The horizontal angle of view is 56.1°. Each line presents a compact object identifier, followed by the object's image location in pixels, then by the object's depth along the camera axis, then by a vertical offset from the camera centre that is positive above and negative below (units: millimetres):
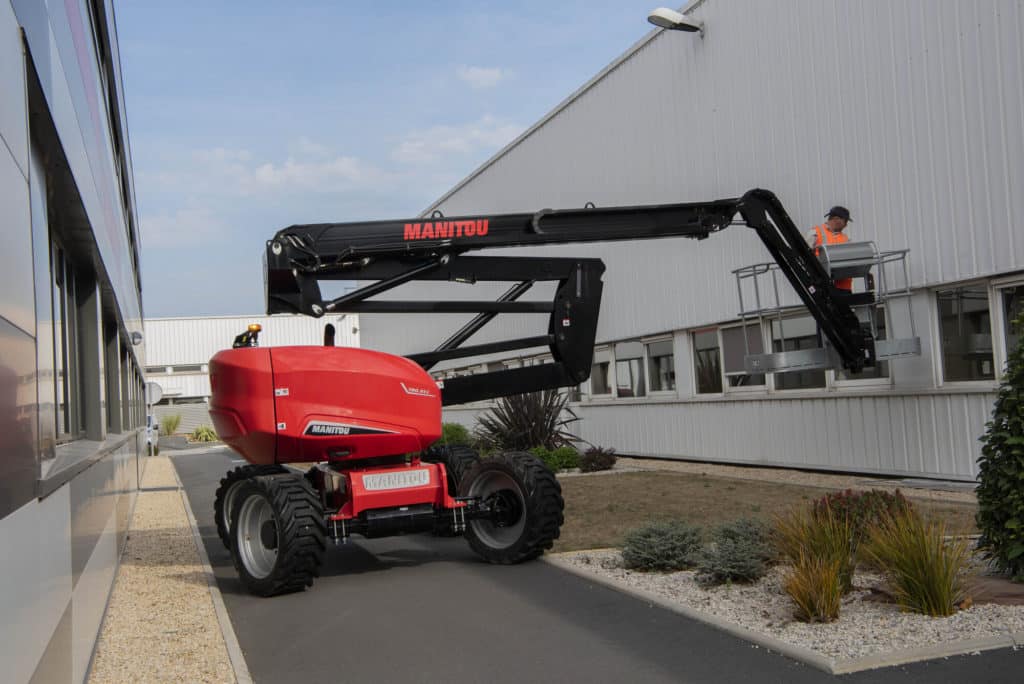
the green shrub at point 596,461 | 18078 -1212
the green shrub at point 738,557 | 6973 -1253
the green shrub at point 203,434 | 50719 -698
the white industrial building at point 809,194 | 11508 +2605
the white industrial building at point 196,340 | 63406 +5477
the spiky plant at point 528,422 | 19688 -433
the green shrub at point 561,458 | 18516 -1145
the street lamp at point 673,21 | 16250 +6403
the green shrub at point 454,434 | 25528 -794
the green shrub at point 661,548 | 7773 -1270
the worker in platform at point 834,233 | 11633 +1858
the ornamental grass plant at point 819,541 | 6336 -1087
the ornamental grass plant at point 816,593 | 5758 -1264
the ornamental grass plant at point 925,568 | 5652 -1150
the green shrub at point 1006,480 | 5961 -687
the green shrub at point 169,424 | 49594 -45
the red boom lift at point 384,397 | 8180 +127
